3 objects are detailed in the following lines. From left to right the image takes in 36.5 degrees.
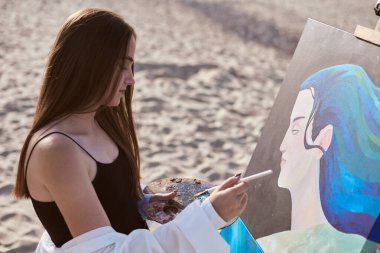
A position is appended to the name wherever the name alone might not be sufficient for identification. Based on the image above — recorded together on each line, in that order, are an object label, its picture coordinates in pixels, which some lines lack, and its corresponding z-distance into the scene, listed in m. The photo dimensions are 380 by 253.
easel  2.09
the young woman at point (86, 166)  1.35
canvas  1.95
